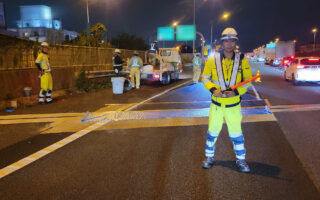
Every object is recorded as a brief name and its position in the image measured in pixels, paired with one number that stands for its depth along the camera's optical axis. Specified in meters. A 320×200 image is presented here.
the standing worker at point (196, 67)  18.61
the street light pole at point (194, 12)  38.86
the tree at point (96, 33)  20.67
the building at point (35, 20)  92.88
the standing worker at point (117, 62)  14.67
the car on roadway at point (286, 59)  37.52
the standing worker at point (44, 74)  10.40
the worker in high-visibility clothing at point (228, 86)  4.22
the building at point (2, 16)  55.99
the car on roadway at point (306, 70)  15.96
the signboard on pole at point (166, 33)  38.69
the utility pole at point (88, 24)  18.91
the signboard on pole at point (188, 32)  38.41
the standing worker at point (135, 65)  14.94
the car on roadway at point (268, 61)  50.74
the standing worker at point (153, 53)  19.22
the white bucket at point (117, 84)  13.30
